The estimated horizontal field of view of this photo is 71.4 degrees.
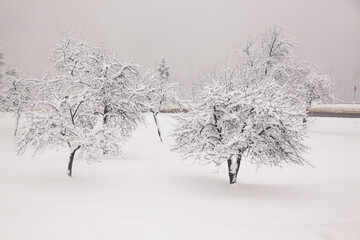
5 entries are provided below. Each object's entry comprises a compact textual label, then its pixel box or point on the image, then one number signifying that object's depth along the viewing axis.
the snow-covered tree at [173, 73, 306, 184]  12.33
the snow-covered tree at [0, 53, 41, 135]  30.70
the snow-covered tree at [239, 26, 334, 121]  31.44
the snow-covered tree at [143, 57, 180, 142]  27.50
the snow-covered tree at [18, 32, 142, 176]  12.71
